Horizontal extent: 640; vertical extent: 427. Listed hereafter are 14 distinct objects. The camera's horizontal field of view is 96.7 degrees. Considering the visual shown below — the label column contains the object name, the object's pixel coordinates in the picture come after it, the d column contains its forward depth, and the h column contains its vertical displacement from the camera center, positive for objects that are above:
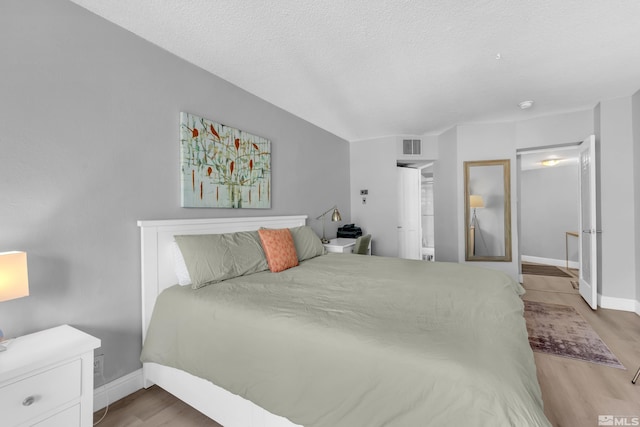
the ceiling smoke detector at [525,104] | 3.40 +1.27
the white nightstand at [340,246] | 3.67 -0.44
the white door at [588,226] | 3.41 -0.23
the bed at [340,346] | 0.96 -0.56
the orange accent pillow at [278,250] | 2.45 -0.33
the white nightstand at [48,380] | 1.16 -0.72
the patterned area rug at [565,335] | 2.34 -1.20
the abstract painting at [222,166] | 2.34 +0.45
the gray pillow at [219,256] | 1.98 -0.32
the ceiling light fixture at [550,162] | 5.81 +0.98
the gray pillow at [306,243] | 2.93 -0.33
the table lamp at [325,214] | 3.91 -0.07
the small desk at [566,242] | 5.89 -0.72
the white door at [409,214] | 5.00 -0.05
